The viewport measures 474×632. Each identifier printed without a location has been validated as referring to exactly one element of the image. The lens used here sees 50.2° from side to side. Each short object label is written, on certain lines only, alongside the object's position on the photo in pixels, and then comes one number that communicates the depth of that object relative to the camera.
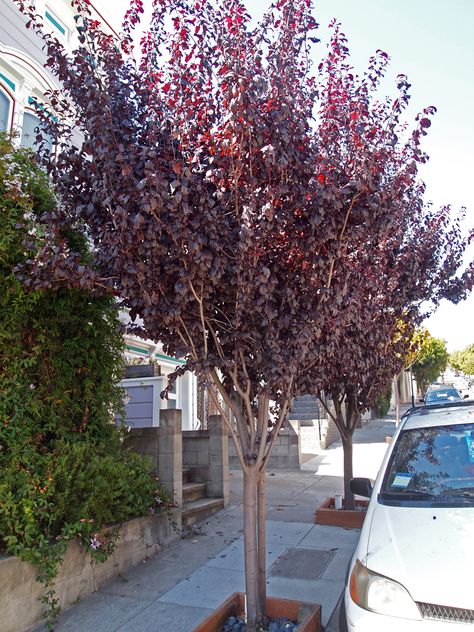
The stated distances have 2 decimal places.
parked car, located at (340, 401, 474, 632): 2.57
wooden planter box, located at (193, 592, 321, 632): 3.58
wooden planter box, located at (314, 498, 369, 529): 6.81
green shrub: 4.29
